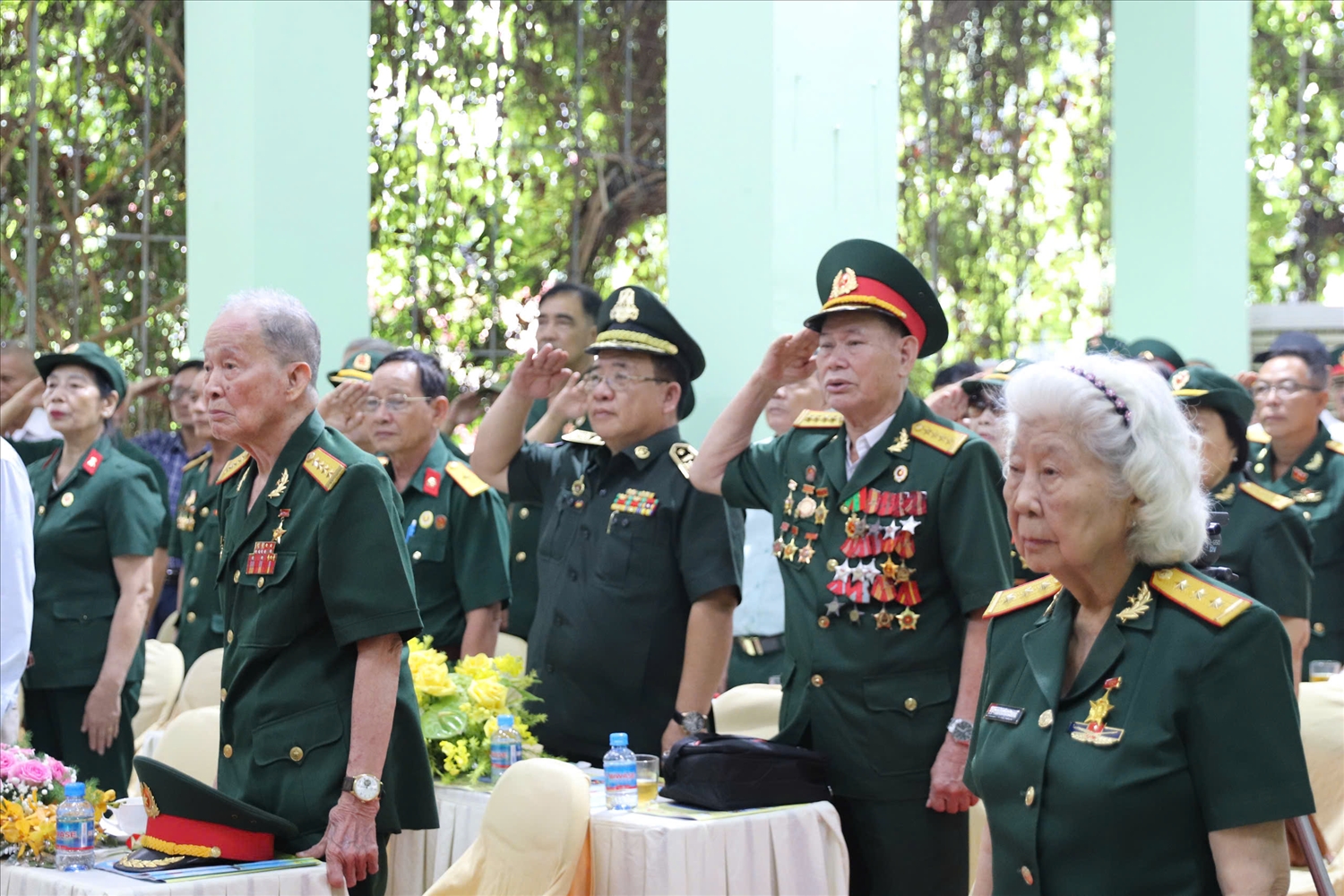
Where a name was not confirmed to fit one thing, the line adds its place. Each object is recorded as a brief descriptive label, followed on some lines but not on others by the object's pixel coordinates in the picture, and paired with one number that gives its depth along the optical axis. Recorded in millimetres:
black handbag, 4184
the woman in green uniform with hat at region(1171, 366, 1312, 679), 5117
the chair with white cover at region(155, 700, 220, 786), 4574
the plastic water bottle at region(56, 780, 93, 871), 3484
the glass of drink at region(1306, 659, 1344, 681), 5434
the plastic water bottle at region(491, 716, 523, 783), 4648
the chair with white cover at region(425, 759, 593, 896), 3996
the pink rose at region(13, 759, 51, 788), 3740
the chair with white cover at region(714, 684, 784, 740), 5191
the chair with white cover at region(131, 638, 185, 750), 6441
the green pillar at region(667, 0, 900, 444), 6117
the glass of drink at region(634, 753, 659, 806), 4355
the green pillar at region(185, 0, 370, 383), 6676
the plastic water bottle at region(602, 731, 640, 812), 4230
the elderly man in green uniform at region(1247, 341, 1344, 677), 6582
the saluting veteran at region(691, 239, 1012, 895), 4188
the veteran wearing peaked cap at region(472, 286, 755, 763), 4895
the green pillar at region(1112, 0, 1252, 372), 8922
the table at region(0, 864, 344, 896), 3205
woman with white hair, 2334
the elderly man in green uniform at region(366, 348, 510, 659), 5559
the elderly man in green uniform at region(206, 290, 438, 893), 3348
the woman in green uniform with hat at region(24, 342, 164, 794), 5980
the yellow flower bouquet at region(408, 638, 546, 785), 4617
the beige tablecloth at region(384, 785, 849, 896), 3971
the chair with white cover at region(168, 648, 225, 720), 5828
